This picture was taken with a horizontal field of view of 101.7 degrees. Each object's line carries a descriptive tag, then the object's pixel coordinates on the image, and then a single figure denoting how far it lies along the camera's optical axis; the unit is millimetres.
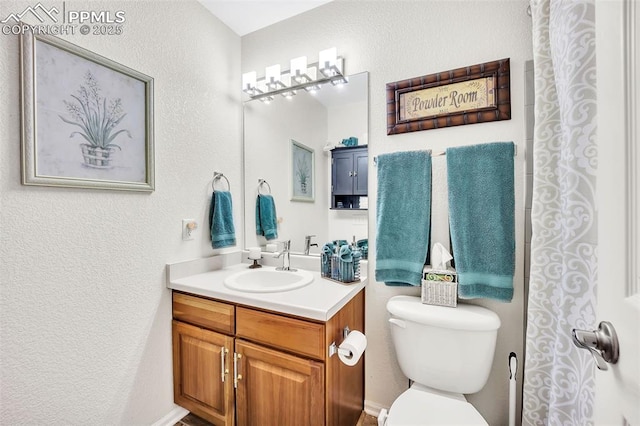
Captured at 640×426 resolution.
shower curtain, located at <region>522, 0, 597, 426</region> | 726
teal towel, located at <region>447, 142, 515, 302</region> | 1181
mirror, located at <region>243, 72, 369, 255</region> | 1570
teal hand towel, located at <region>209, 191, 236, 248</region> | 1671
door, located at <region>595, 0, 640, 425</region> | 419
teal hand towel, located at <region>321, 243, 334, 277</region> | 1478
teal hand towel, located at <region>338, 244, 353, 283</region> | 1397
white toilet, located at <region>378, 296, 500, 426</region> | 1062
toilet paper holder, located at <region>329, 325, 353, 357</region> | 1082
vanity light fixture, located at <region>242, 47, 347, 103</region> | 1537
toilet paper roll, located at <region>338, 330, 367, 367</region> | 1082
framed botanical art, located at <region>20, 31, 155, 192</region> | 976
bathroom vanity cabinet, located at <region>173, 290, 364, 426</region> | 1074
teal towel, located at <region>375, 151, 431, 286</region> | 1336
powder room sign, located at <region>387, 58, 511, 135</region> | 1237
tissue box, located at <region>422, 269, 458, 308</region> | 1238
